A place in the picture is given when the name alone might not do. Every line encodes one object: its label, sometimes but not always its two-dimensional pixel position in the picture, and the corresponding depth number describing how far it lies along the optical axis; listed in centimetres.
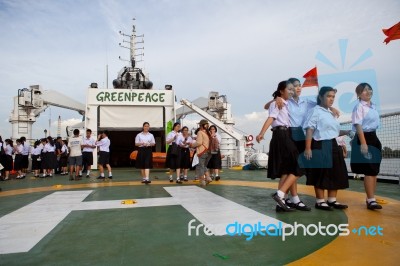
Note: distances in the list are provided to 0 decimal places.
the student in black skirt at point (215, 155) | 853
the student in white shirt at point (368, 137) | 420
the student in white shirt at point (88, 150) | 1112
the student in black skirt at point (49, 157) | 1198
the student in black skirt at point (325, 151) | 416
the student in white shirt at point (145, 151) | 840
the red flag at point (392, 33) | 387
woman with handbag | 766
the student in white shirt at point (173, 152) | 863
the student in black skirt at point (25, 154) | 1250
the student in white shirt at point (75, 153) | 1055
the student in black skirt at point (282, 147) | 410
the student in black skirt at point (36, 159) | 1259
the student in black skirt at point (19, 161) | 1217
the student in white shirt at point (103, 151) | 1020
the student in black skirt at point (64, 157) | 1330
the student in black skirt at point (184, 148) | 883
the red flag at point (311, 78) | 491
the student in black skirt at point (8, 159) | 1147
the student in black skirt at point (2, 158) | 1117
